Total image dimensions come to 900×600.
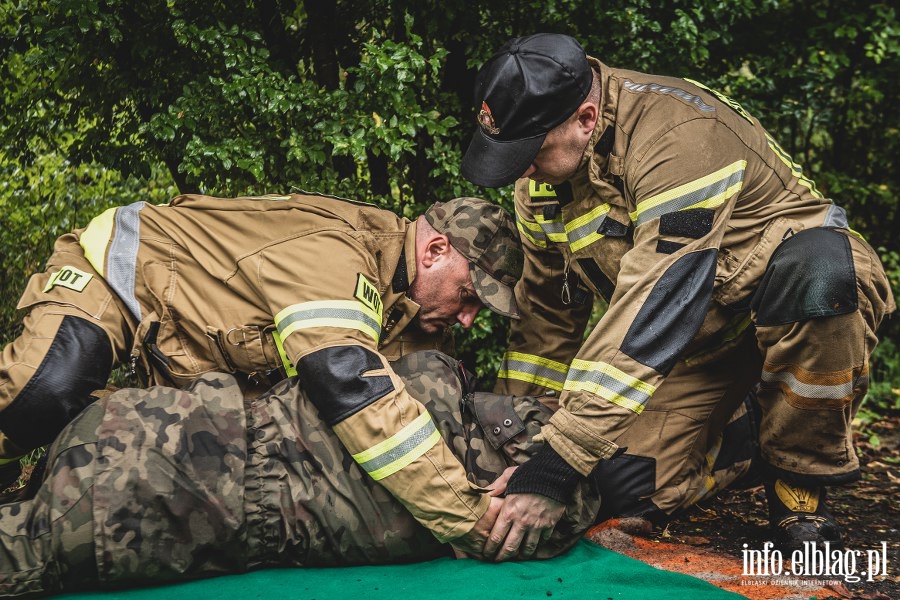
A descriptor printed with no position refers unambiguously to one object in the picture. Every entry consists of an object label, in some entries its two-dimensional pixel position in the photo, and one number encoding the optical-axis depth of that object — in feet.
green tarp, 8.94
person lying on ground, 8.77
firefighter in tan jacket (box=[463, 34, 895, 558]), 9.77
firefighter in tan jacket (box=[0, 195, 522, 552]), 9.64
